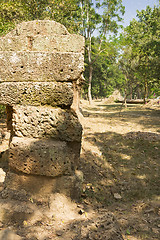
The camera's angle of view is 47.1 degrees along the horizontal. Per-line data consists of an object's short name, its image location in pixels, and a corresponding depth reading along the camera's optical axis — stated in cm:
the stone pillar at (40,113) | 281
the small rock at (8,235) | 171
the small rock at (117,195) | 393
